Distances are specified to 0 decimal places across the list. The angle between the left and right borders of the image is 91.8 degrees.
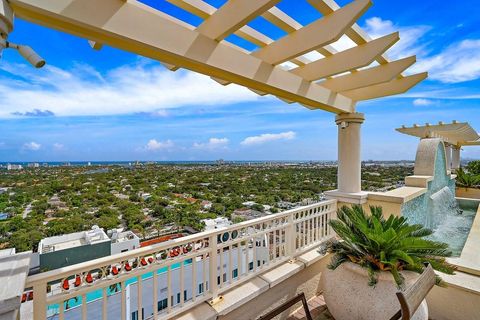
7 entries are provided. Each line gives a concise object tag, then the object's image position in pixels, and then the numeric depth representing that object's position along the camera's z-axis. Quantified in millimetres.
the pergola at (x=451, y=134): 7121
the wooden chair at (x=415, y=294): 1488
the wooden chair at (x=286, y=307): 1818
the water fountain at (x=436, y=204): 4427
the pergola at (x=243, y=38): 1344
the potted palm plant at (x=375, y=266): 2223
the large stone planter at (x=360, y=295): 2205
